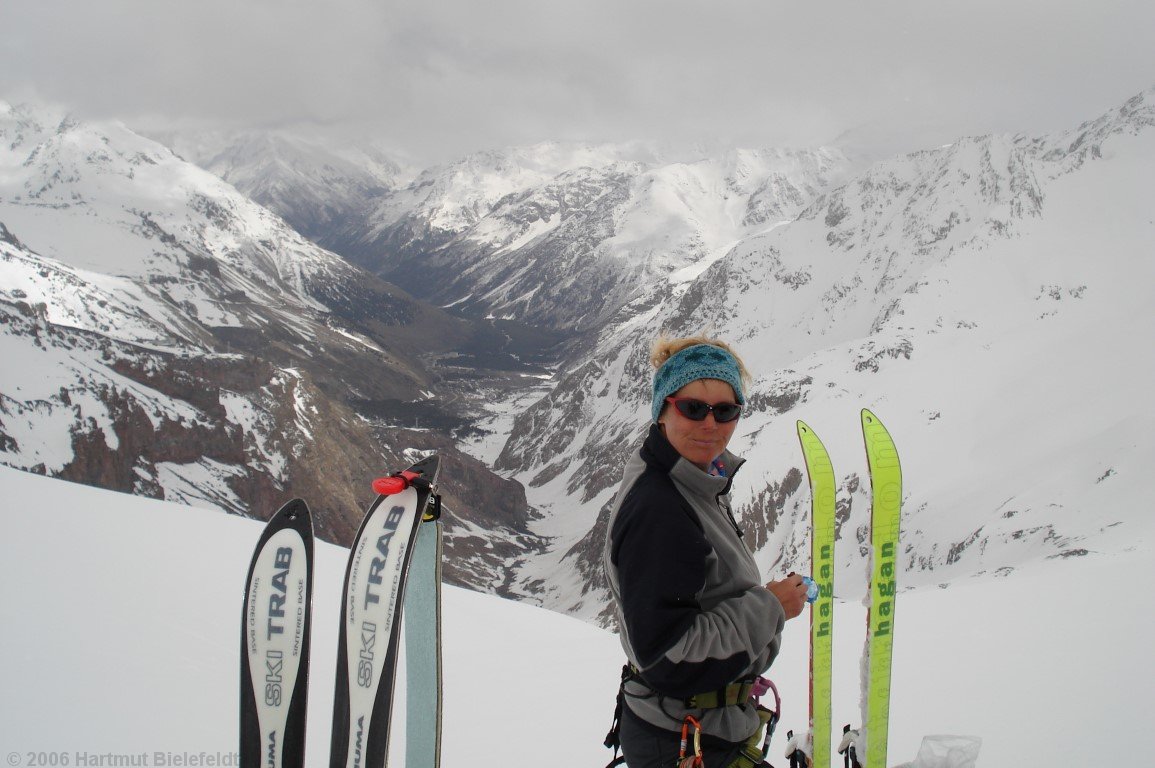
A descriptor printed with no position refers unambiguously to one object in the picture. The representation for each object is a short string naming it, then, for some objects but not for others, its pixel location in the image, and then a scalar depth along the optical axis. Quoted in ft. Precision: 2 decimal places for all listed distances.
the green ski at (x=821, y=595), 21.94
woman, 10.46
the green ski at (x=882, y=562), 20.69
